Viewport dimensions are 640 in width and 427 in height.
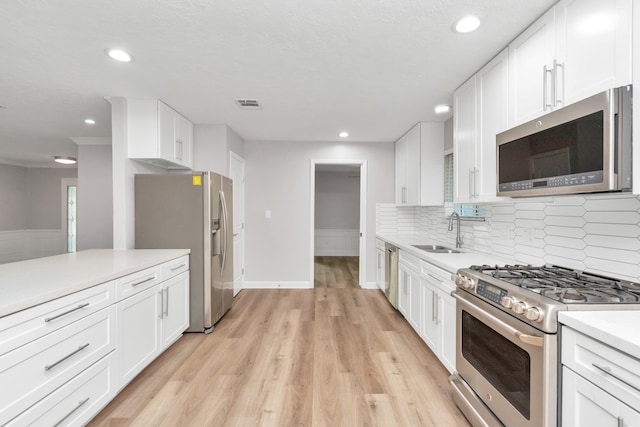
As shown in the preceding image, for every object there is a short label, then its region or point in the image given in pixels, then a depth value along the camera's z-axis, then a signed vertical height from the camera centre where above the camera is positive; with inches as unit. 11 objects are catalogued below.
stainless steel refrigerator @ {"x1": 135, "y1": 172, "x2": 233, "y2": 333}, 111.9 -4.1
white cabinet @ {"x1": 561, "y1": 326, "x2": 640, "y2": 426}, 34.7 -23.5
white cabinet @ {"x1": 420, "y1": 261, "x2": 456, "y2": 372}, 80.1 -32.2
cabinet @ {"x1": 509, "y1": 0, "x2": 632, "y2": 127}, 45.6 +30.3
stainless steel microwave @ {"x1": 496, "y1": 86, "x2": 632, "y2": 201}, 43.8 +11.6
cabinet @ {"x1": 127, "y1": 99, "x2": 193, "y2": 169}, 110.0 +32.6
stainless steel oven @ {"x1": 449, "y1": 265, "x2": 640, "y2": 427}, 44.8 -22.9
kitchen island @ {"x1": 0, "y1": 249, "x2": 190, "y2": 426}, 47.6 -26.1
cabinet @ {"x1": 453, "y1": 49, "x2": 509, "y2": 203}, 75.1 +25.2
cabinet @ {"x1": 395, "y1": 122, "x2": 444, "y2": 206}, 137.7 +23.5
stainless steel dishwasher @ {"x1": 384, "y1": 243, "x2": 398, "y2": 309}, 135.1 -31.5
